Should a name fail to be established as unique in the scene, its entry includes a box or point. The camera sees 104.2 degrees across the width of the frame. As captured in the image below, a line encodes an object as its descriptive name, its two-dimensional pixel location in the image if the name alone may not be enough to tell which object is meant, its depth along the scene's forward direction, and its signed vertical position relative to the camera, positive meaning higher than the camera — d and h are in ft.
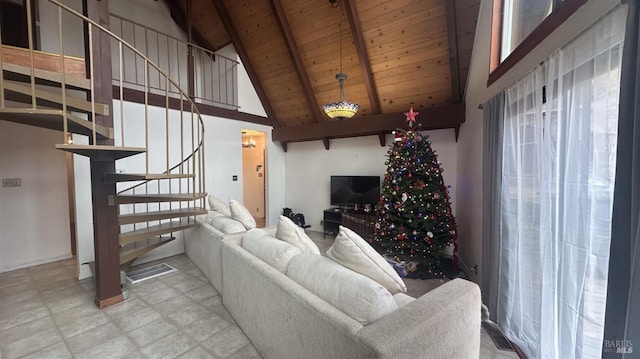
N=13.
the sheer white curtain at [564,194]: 4.00 -0.56
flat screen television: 15.92 -1.43
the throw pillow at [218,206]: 12.35 -1.81
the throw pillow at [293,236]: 6.52 -1.79
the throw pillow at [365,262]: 4.92 -1.86
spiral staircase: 6.64 +1.39
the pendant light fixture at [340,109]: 11.05 +2.69
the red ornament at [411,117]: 11.03 +2.27
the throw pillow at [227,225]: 9.49 -2.17
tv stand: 14.85 -3.32
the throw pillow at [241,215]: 10.09 -1.85
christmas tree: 10.61 -1.76
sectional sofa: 3.35 -2.26
